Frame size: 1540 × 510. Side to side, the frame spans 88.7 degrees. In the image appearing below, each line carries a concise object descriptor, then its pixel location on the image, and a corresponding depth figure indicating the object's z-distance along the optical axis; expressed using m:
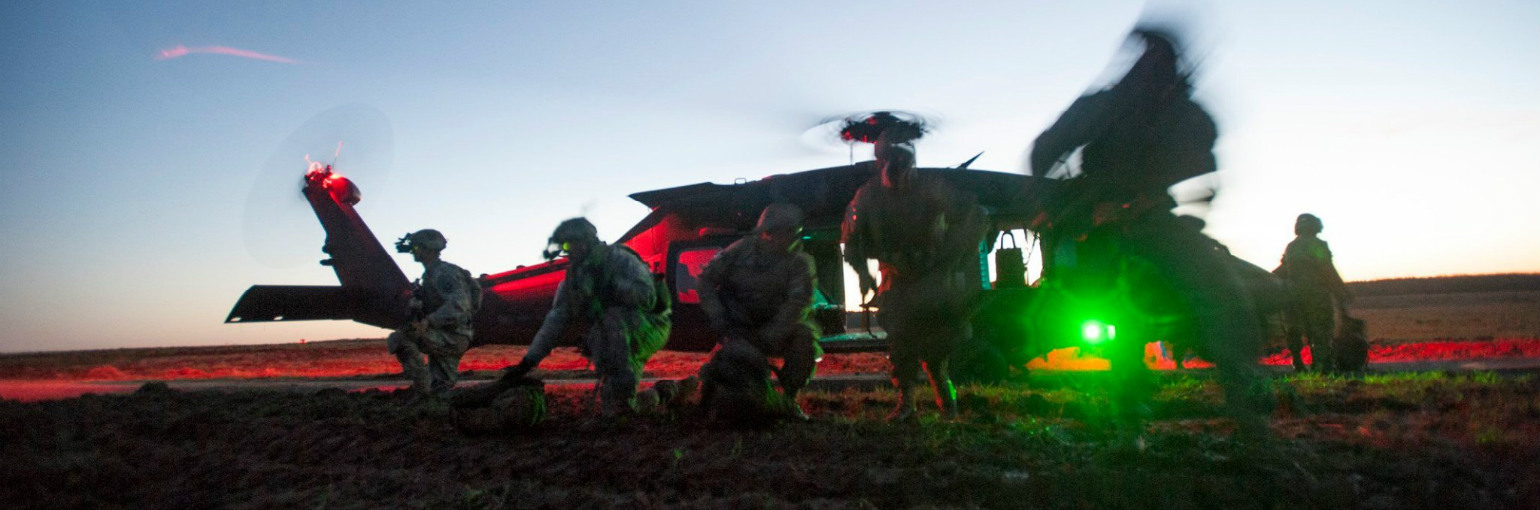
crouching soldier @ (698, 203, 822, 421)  4.79
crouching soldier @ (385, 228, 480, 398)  7.11
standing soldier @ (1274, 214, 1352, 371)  7.25
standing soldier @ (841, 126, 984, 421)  4.26
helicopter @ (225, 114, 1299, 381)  7.89
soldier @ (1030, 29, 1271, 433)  3.26
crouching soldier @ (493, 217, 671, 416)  5.16
